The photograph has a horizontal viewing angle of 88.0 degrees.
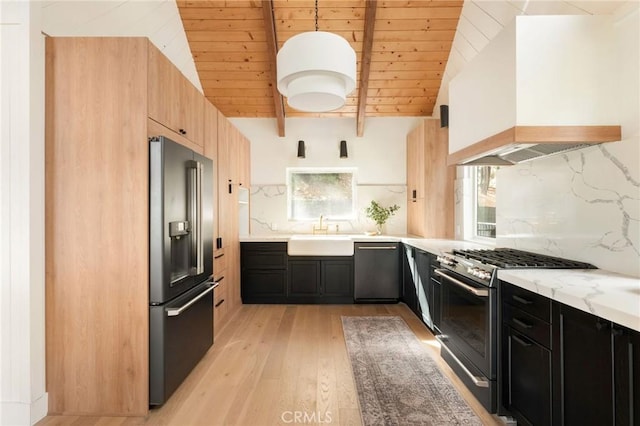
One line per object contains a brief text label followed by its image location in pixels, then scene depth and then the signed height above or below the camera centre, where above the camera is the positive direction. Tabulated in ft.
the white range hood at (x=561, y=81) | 6.21 +2.45
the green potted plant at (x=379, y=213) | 15.66 -0.02
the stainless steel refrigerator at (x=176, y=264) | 6.59 -1.11
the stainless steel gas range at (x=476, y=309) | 6.43 -2.14
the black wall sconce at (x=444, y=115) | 13.12 +3.87
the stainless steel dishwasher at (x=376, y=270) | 13.97 -2.42
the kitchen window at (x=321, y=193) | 16.61 +1.00
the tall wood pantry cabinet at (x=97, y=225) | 6.50 -0.21
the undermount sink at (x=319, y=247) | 13.92 -1.43
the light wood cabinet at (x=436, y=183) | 13.74 +1.21
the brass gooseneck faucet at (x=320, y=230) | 16.15 -0.83
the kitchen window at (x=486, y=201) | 11.37 +0.37
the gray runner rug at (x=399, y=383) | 6.44 -3.96
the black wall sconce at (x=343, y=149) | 16.17 +3.12
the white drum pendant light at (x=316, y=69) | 6.02 +2.70
